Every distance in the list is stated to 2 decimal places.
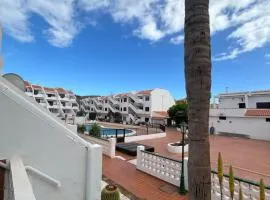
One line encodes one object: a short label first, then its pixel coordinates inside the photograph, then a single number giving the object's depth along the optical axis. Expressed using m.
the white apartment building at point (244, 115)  26.89
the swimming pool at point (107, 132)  22.78
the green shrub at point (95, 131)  18.70
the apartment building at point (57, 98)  58.22
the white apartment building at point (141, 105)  52.02
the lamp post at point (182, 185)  8.30
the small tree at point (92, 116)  62.03
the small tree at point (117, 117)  56.78
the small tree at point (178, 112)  34.07
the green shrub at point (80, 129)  20.34
